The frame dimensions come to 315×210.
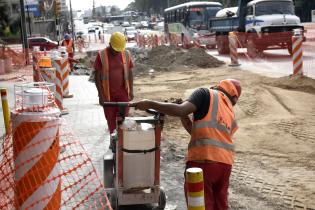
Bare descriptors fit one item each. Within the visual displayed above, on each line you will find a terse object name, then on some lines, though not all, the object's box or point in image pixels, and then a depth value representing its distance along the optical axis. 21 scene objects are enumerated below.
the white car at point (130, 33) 58.72
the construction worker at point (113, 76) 6.96
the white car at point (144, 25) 93.43
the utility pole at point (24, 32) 24.08
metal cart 4.73
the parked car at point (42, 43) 37.84
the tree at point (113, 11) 191.00
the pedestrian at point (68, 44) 22.48
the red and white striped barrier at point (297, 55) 14.98
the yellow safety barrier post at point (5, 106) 7.27
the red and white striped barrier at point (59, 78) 10.69
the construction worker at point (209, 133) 3.89
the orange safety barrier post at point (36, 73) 11.24
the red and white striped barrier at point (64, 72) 12.32
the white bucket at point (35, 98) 3.19
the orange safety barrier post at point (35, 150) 3.16
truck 24.00
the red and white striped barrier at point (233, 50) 20.48
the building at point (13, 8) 58.47
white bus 33.23
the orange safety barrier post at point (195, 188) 2.58
